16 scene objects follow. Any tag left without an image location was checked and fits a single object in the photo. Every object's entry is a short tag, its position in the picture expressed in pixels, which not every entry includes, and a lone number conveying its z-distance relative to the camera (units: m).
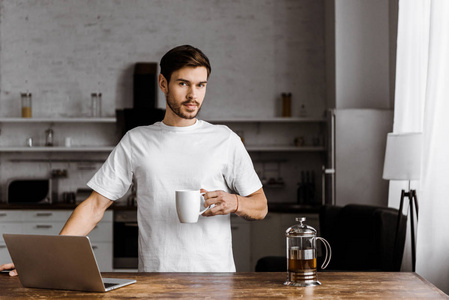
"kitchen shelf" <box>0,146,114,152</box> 6.20
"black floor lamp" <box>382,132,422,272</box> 3.51
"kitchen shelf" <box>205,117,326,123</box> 6.12
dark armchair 3.61
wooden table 1.59
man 2.13
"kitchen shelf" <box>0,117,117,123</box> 6.18
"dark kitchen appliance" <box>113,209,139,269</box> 5.77
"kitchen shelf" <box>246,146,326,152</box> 6.12
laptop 1.55
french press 1.71
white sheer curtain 3.10
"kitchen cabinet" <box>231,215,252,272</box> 5.75
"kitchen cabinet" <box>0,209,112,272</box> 5.75
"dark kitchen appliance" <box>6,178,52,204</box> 6.21
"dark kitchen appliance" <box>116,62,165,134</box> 5.96
